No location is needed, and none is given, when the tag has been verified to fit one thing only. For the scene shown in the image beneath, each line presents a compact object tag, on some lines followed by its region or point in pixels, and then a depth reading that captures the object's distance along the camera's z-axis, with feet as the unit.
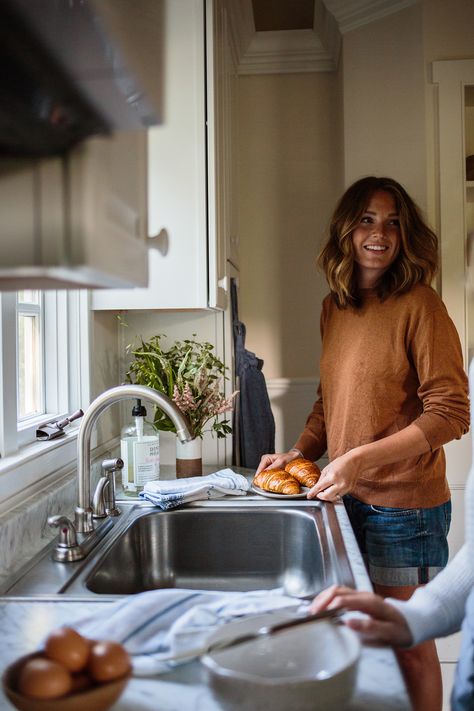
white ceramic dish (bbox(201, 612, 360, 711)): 2.17
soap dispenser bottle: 5.71
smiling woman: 5.46
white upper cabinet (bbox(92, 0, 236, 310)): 5.69
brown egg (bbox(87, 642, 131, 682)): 2.13
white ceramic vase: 6.21
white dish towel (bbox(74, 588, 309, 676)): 2.56
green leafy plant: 6.35
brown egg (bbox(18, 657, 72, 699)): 2.02
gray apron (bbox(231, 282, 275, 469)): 7.81
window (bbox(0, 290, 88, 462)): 5.52
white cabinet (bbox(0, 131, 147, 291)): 1.59
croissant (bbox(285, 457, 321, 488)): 5.56
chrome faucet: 4.50
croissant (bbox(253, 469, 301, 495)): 5.45
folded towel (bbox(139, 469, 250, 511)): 5.18
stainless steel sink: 4.72
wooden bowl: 2.02
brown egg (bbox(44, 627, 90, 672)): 2.12
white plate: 5.38
